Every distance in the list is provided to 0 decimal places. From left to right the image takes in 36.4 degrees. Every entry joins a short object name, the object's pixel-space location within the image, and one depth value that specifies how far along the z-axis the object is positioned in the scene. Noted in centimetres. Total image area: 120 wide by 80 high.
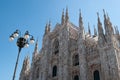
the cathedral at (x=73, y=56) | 2236
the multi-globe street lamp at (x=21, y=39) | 1394
